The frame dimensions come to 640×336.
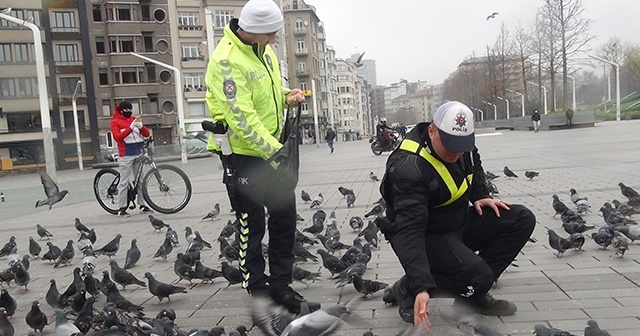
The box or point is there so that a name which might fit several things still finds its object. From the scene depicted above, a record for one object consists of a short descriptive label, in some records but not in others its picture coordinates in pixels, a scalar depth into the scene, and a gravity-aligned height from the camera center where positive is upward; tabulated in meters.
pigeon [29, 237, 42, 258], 7.31 -1.29
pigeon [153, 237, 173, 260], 6.83 -1.34
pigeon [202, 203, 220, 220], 9.62 -1.33
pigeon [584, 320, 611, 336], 3.38 -1.29
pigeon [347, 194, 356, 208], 10.14 -1.34
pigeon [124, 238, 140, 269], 6.48 -1.33
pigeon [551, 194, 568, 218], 7.64 -1.28
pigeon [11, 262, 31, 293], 5.67 -1.26
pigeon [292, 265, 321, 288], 5.26 -1.33
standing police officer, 4.13 -0.05
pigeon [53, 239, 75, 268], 6.88 -1.34
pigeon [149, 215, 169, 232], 8.71 -1.30
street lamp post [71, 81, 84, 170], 39.98 -0.64
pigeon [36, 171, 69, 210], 11.32 -0.99
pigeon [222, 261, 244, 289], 5.27 -1.28
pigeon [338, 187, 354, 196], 10.53 -1.25
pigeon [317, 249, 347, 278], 5.43 -1.30
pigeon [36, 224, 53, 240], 8.60 -1.30
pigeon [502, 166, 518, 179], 12.47 -1.30
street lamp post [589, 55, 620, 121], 48.94 +0.59
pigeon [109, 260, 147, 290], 5.54 -1.31
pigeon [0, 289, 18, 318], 4.74 -1.26
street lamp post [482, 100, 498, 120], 75.97 +0.29
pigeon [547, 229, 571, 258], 5.80 -1.33
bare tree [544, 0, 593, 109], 44.56 +6.32
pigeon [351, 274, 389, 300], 4.71 -1.31
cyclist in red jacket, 10.20 -0.06
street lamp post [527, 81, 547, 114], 59.61 +1.68
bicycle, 10.49 -0.93
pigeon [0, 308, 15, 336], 4.15 -1.28
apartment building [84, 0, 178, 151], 56.69 +7.21
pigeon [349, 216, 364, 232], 7.84 -1.35
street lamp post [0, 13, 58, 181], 18.27 +1.30
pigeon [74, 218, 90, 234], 8.18 -1.23
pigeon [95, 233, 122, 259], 6.97 -1.30
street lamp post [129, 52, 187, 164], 30.06 +0.93
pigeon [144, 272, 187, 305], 5.01 -1.31
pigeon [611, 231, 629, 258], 5.56 -1.31
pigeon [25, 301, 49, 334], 4.33 -1.28
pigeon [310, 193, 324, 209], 10.42 -1.37
